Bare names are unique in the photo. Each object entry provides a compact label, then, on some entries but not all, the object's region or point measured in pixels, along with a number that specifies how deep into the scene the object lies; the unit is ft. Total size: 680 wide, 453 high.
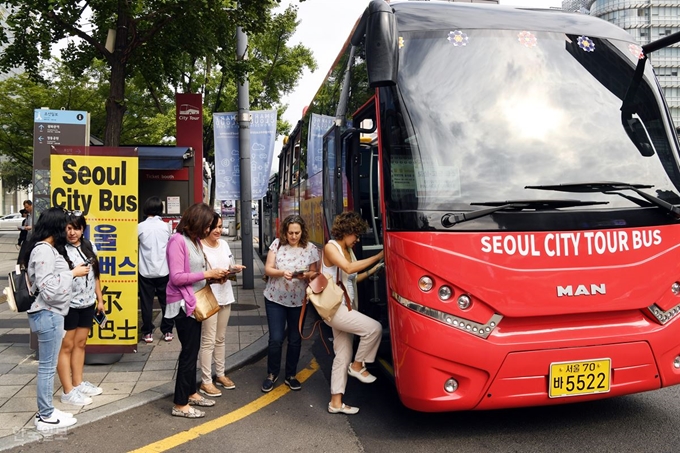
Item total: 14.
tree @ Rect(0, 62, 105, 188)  74.28
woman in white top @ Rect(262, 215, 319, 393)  17.42
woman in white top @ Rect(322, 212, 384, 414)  15.66
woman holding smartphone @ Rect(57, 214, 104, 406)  16.37
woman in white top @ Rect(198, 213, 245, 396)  16.65
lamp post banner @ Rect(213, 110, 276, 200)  39.70
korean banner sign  20.24
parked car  159.16
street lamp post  39.37
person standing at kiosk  23.99
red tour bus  12.77
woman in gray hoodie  14.25
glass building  275.59
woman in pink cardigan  15.39
